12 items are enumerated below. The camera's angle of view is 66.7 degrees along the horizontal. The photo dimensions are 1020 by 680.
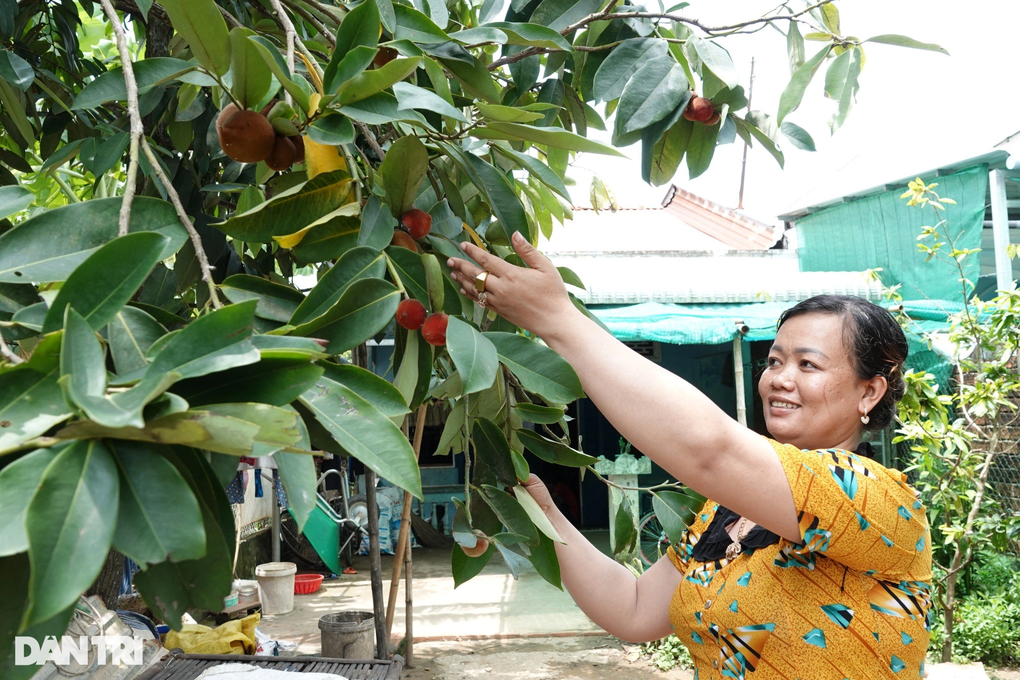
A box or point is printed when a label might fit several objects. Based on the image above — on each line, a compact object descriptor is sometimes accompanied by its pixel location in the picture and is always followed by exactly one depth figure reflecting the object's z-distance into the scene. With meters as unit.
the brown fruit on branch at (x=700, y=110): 0.96
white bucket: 5.11
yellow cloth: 3.28
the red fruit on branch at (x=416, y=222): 0.77
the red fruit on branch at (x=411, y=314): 0.70
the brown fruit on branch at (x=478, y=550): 0.85
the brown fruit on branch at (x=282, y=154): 0.68
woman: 0.88
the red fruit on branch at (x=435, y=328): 0.72
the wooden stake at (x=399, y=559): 2.84
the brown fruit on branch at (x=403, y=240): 0.76
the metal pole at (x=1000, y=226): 4.14
